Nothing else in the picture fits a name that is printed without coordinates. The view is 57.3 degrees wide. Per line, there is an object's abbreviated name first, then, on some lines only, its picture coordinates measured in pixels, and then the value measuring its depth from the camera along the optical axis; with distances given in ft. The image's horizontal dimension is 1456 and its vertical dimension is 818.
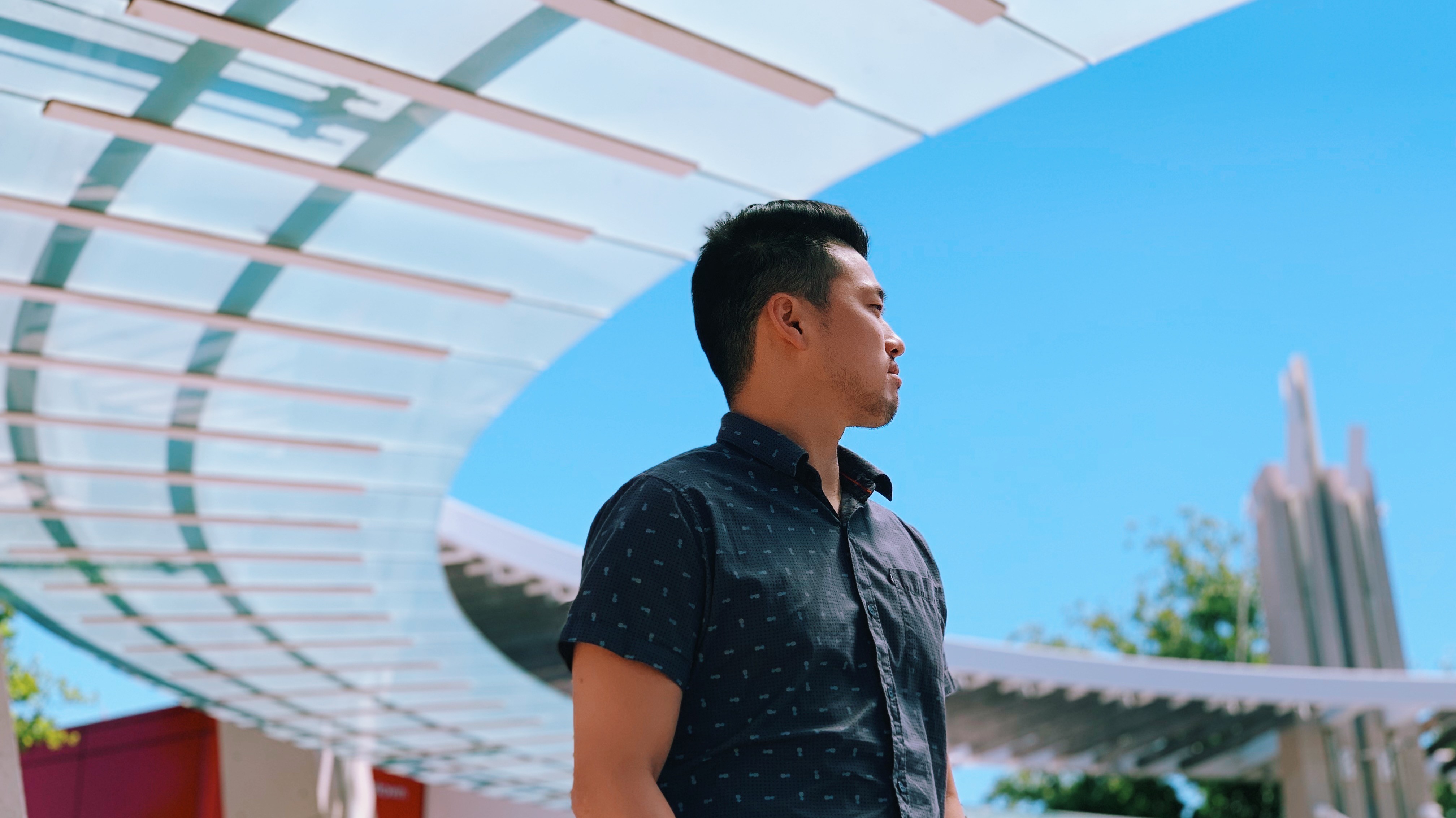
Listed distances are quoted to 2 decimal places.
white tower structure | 66.64
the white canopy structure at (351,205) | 18.10
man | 5.00
